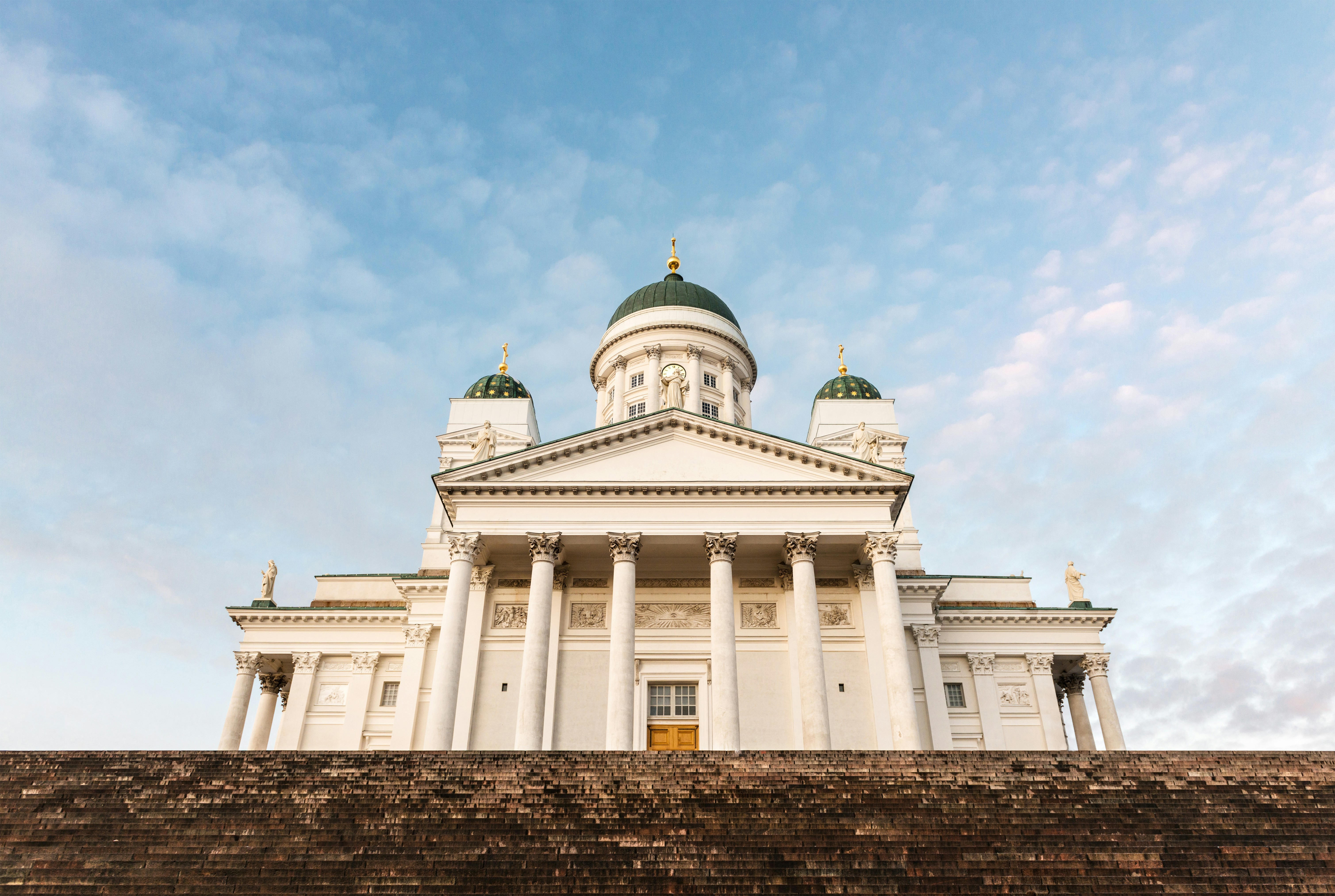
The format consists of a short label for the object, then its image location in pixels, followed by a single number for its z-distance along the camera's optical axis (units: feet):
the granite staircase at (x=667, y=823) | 40.11
